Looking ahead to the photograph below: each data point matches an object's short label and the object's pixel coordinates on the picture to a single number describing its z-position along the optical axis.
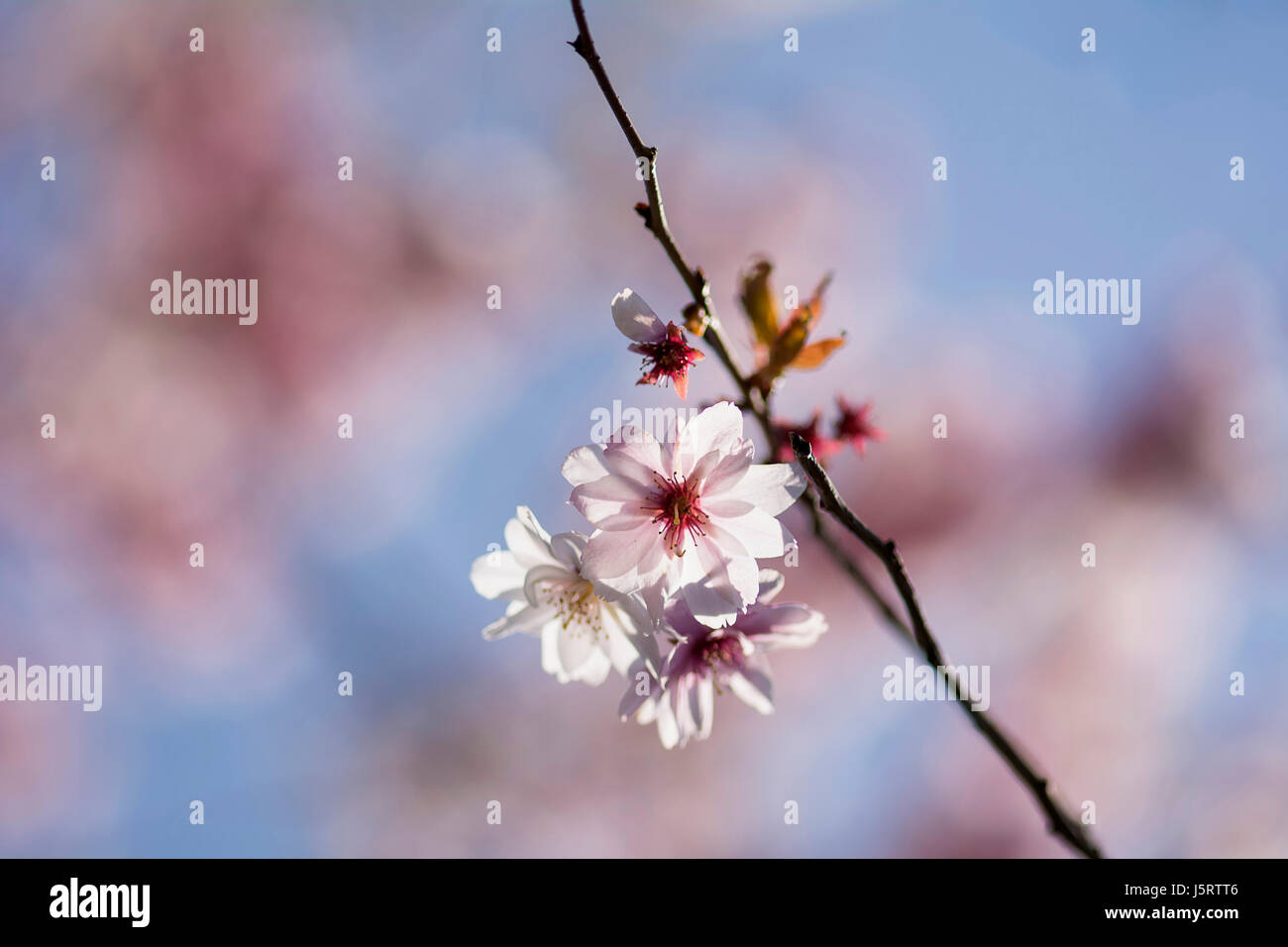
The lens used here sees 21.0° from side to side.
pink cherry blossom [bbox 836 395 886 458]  0.56
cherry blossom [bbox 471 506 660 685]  0.54
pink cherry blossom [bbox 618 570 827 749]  0.54
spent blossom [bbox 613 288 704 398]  0.52
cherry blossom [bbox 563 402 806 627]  0.53
